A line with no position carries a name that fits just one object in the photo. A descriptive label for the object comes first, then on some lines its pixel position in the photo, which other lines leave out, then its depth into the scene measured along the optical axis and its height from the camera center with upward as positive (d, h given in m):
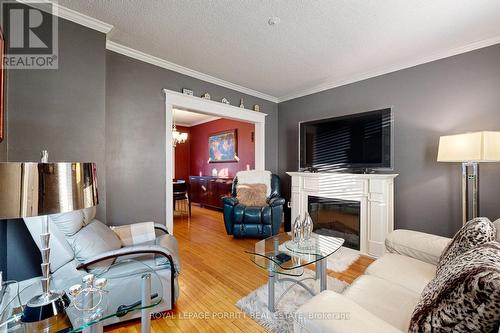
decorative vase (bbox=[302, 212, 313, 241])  1.95 -0.55
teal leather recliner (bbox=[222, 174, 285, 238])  3.36 -0.82
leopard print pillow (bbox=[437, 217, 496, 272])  1.16 -0.40
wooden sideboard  5.45 -0.61
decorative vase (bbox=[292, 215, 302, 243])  1.95 -0.57
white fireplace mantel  2.73 -0.42
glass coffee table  1.66 -0.73
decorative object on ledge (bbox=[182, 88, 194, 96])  3.09 +1.07
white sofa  0.86 -0.72
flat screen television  2.89 +0.35
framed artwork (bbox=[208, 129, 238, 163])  5.63 +0.55
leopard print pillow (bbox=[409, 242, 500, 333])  0.65 -0.44
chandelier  5.09 +0.74
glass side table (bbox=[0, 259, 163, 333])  0.90 -0.65
